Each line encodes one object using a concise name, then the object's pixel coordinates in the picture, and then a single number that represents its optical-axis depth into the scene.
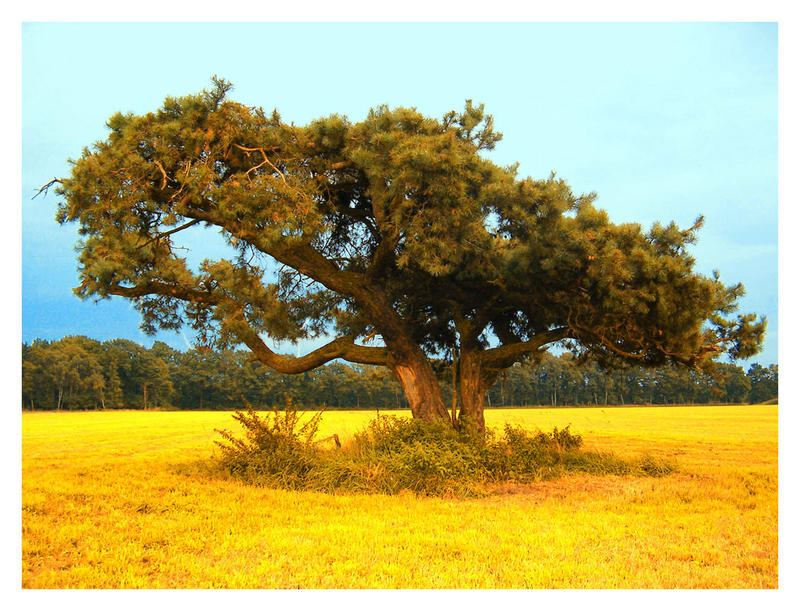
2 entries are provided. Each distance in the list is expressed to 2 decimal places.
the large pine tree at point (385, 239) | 10.12
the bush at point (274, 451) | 10.31
